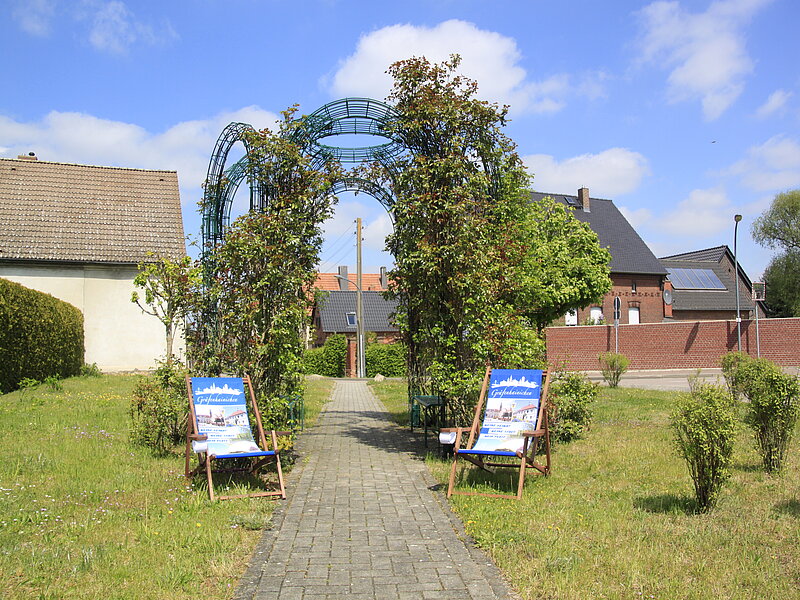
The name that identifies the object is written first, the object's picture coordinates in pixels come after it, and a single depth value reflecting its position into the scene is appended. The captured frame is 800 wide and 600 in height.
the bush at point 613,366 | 18.44
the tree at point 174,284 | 8.54
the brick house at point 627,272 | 40.16
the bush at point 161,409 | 8.28
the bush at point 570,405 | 9.21
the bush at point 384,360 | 32.38
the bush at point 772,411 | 6.51
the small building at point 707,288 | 43.03
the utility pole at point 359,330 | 30.02
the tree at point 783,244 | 49.53
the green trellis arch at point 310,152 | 8.75
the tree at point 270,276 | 7.71
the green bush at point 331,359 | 33.84
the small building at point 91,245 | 21.86
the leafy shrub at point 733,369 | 9.21
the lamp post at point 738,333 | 28.44
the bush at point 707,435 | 5.23
